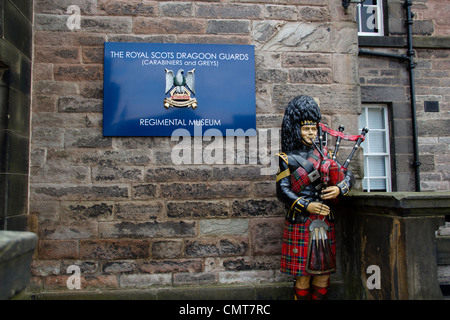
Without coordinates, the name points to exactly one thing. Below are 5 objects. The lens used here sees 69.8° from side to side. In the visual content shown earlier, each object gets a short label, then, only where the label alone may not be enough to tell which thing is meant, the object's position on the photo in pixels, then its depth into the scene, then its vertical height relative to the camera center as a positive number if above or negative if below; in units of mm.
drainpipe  5602 +1987
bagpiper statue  2658 -102
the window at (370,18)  5922 +2978
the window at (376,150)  5738 +518
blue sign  3410 +986
